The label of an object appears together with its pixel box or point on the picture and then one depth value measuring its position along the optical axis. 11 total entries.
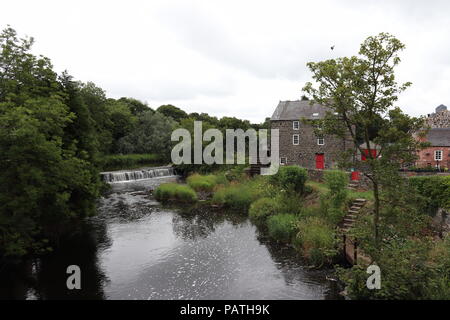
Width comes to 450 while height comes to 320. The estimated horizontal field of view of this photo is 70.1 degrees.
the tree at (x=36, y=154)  11.27
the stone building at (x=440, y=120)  43.19
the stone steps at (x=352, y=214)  16.57
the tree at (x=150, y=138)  52.41
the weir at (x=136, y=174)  38.09
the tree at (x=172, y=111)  77.00
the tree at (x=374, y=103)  10.46
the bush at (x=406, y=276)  9.09
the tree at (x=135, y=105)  66.62
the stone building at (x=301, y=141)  35.62
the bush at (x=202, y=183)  30.97
